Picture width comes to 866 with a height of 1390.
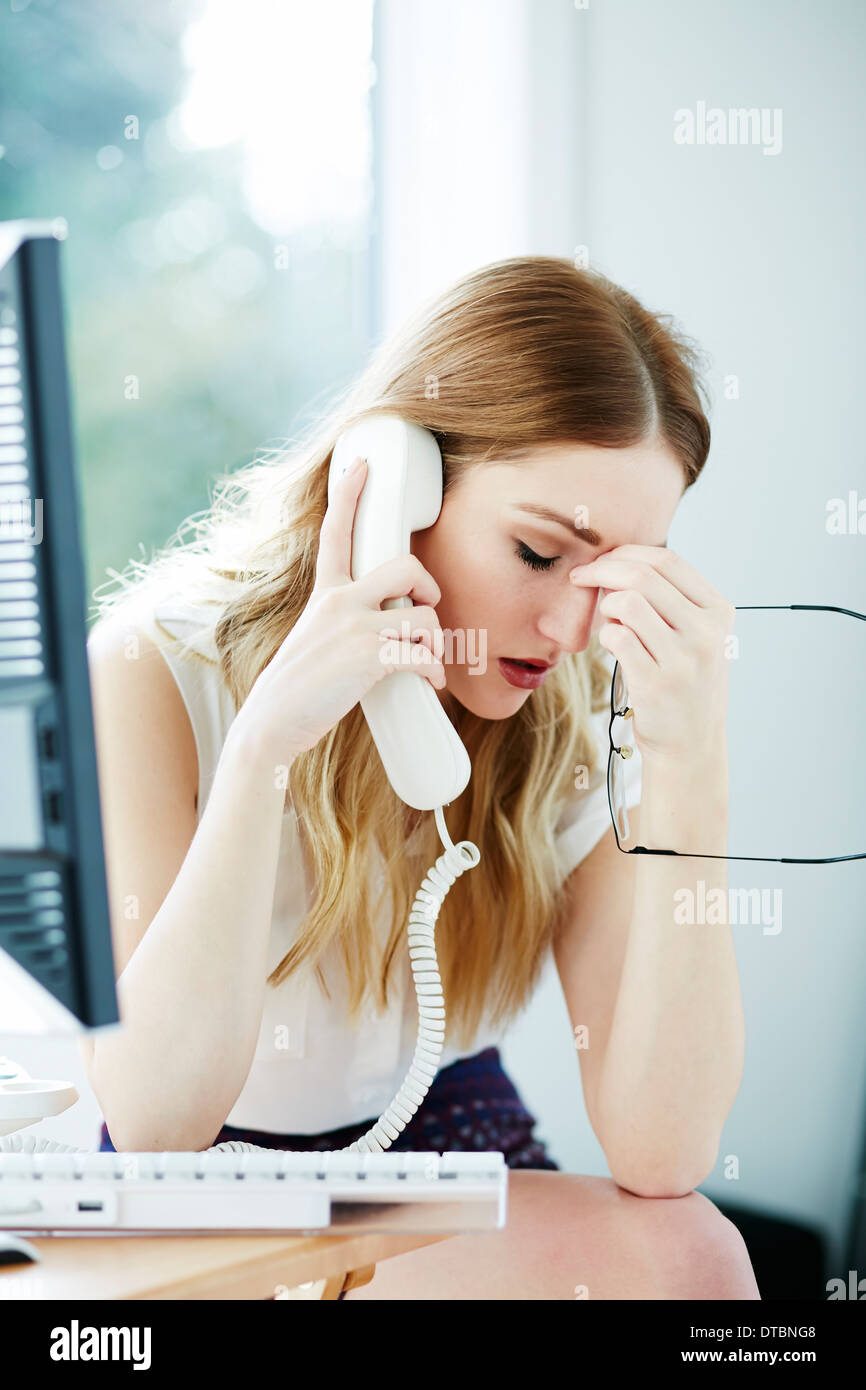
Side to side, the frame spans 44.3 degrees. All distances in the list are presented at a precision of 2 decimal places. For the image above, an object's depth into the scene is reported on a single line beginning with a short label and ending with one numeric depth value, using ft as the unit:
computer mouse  1.65
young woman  2.47
